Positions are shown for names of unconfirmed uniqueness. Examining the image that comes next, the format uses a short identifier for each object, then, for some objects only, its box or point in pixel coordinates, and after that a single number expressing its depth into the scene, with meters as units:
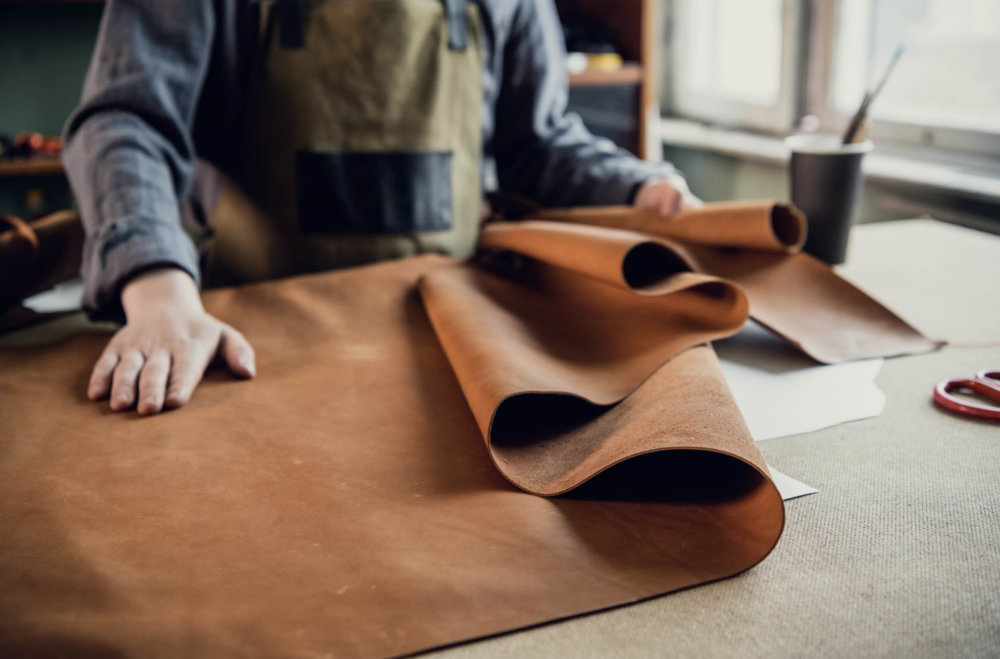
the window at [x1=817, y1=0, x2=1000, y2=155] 1.63
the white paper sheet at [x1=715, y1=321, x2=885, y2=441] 0.69
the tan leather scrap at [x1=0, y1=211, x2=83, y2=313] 0.99
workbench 0.43
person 0.96
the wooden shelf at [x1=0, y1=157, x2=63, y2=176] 2.12
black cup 1.06
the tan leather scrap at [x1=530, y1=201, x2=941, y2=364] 0.83
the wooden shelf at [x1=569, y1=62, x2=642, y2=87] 2.26
